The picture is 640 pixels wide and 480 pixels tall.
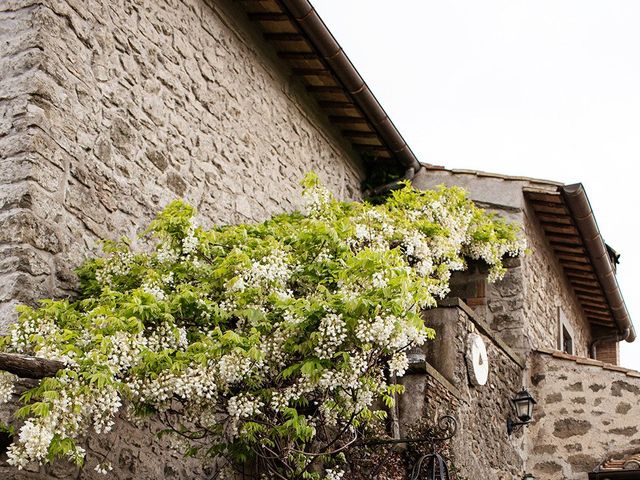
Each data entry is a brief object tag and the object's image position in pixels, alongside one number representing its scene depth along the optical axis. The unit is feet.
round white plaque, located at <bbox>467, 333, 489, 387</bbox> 26.32
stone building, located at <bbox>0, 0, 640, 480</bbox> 18.92
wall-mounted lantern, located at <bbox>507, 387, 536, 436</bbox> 29.50
